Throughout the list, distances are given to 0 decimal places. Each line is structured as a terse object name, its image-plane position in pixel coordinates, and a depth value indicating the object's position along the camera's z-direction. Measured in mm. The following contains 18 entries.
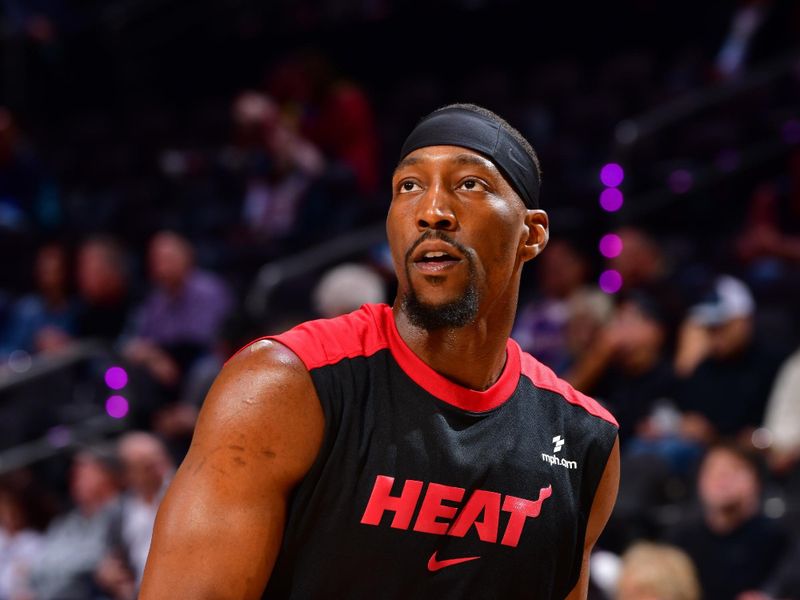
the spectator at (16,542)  15328
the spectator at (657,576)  10187
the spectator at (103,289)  17750
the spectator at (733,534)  11367
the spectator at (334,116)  19047
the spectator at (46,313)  18250
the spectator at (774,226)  15359
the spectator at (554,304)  15117
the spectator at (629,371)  13898
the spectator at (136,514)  14148
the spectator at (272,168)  18922
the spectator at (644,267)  15070
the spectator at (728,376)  13617
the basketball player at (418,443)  4457
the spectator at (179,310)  16969
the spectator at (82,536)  14797
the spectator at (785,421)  12656
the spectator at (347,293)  11844
